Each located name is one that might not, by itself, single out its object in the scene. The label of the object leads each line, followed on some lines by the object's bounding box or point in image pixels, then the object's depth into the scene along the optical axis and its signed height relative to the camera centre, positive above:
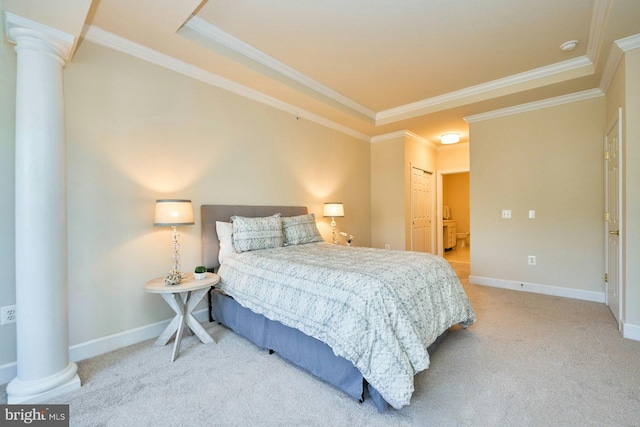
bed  1.62 -0.63
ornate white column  1.74 +0.00
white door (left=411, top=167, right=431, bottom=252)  5.48 +0.01
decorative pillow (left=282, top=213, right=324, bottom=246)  3.42 -0.21
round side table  2.22 -0.72
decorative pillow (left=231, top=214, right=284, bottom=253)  2.90 -0.21
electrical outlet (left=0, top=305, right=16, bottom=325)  1.94 -0.66
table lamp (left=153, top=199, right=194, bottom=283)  2.42 +0.02
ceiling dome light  4.93 +1.25
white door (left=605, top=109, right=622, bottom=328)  2.82 -0.10
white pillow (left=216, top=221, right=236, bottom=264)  2.93 -0.25
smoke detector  2.76 +1.59
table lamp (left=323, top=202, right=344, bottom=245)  4.29 +0.03
